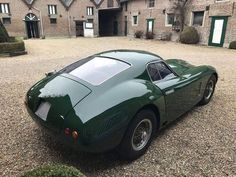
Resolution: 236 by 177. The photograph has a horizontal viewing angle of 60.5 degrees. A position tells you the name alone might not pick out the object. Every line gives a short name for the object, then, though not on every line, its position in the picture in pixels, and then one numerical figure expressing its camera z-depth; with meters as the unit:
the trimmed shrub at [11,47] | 11.37
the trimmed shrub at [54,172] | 1.66
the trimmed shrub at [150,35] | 24.17
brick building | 17.23
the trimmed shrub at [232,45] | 15.48
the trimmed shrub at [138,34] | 25.80
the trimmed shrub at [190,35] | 18.62
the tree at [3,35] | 12.13
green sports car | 2.38
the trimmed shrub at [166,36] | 22.12
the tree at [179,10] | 19.98
